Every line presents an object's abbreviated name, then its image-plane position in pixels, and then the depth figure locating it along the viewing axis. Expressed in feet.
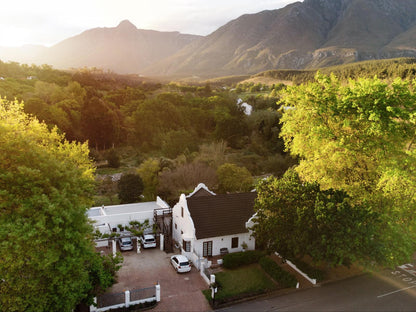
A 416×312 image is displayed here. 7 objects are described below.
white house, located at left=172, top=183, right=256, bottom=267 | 74.08
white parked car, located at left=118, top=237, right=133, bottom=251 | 77.92
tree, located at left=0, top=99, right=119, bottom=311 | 41.57
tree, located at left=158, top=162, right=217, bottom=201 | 111.24
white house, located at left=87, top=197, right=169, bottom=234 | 85.40
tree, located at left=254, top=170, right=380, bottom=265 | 58.80
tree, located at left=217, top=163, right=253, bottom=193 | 111.34
